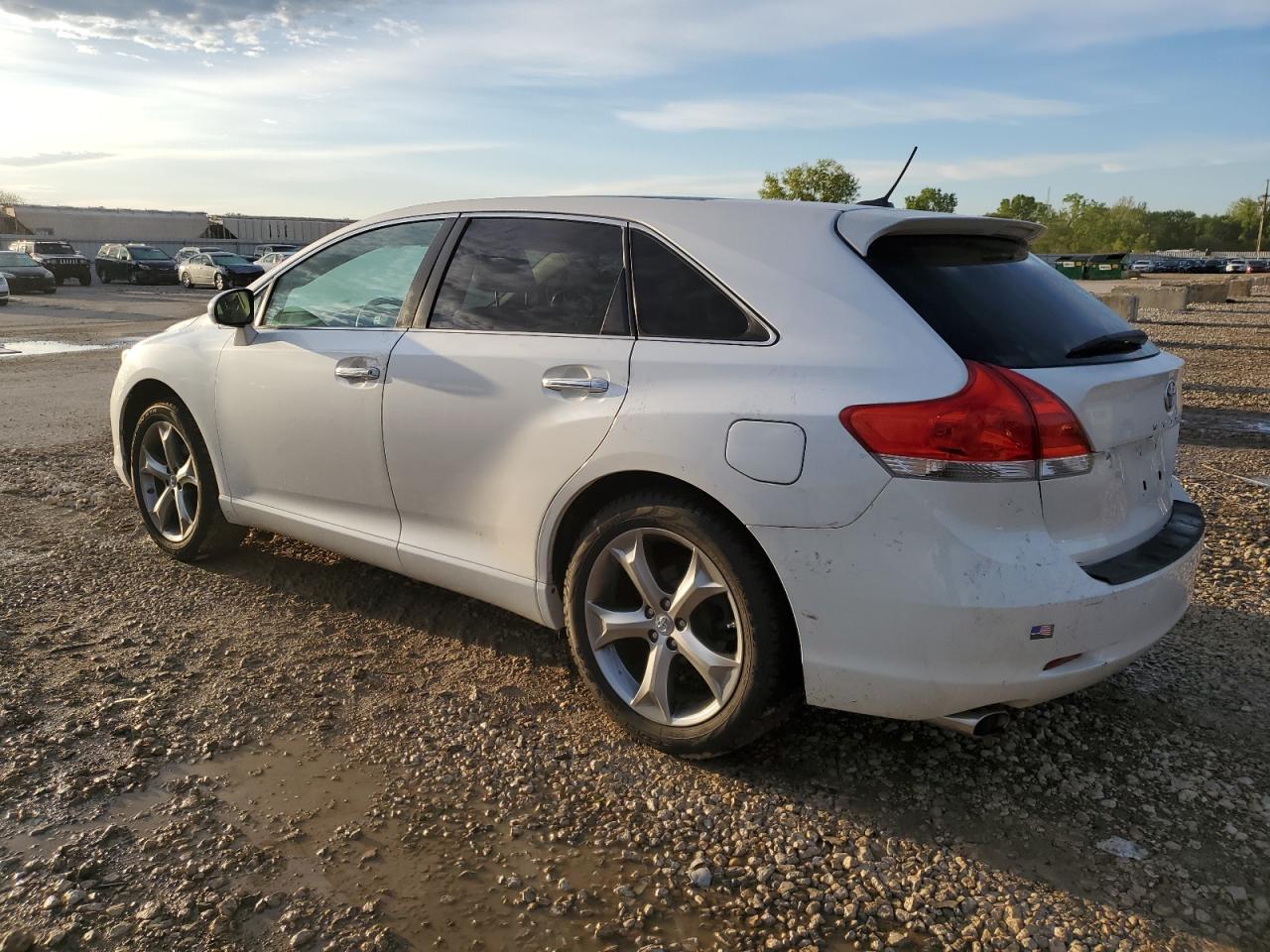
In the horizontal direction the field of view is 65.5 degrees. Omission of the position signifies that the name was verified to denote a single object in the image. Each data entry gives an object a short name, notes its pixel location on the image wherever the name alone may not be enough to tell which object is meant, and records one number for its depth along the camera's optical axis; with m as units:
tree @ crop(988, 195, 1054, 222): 122.61
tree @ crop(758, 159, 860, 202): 85.00
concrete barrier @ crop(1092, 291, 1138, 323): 16.39
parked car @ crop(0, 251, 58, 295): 30.58
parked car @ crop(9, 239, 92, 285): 36.28
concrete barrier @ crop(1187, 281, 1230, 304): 33.00
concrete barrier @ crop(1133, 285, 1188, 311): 25.80
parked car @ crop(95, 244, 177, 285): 40.00
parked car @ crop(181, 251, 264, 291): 36.06
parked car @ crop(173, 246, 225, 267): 40.81
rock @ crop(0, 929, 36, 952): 2.22
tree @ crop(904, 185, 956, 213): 97.09
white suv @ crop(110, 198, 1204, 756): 2.51
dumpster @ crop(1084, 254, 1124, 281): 58.59
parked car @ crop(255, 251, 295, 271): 36.58
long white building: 69.06
